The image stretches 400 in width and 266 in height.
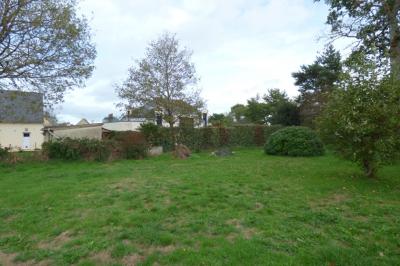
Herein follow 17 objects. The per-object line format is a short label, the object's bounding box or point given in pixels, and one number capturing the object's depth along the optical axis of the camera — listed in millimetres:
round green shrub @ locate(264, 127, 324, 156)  15008
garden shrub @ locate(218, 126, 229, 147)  21188
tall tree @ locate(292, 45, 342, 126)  26911
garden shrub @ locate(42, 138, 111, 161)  14266
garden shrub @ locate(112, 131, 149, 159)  15390
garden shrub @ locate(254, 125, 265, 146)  22653
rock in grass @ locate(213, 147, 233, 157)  16528
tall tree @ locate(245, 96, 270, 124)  40750
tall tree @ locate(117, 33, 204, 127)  21719
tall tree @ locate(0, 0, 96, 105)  12320
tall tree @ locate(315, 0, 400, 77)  11203
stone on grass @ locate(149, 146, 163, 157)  17303
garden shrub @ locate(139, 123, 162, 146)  17812
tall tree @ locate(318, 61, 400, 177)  7645
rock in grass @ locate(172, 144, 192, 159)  15752
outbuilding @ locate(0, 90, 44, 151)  29323
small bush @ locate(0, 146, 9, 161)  13800
